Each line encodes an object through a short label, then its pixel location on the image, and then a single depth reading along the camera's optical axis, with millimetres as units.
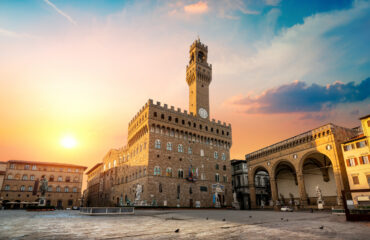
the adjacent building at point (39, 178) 61781
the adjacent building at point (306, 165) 33562
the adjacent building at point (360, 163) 29516
